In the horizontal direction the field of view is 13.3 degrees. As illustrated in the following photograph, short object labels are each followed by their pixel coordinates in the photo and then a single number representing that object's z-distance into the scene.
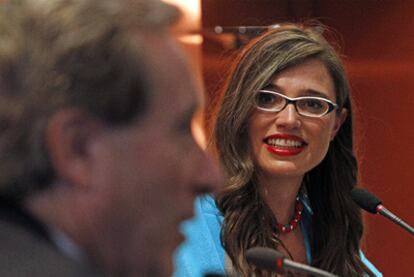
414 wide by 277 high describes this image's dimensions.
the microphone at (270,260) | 2.04
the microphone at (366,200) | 2.30
